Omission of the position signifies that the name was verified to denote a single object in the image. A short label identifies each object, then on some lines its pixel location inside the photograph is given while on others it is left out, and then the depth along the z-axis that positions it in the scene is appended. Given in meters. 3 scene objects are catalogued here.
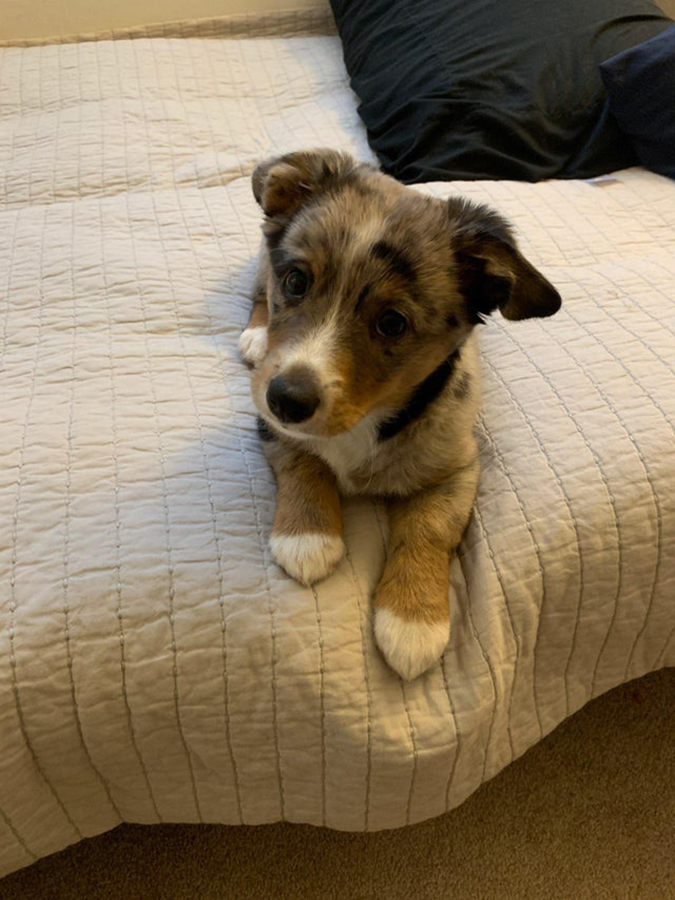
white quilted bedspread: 0.35
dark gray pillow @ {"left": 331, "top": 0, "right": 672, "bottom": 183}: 0.66
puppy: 0.36
